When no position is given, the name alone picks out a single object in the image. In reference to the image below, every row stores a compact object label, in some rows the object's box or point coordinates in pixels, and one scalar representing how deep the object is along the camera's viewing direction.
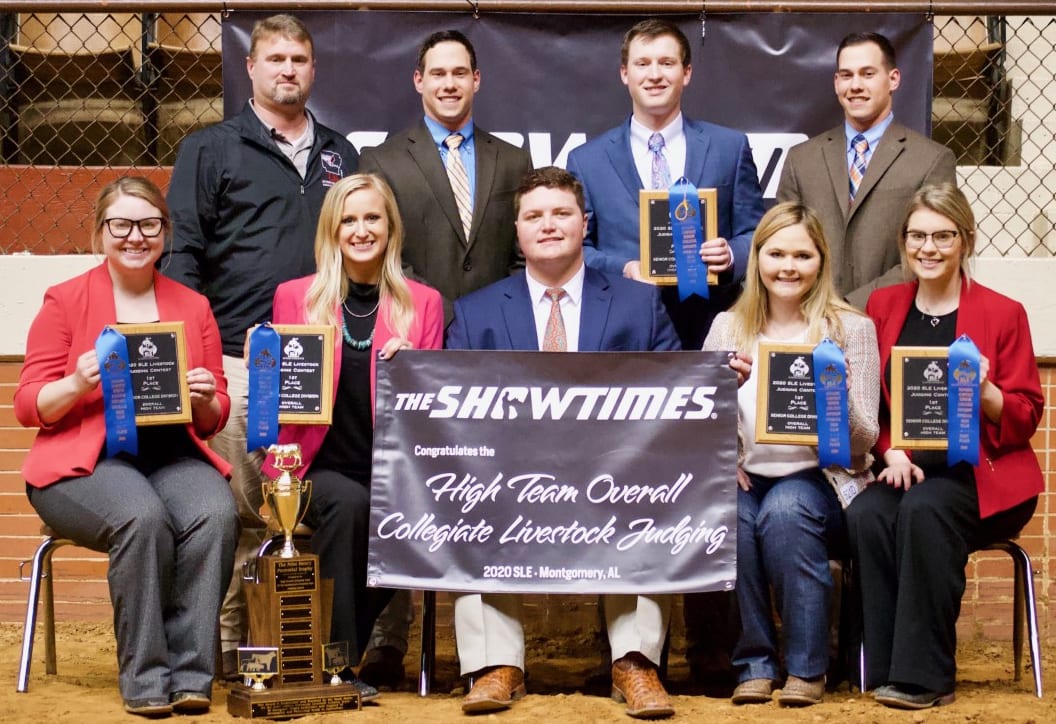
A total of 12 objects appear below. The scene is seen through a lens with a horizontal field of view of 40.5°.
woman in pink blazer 4.48
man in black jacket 5.05
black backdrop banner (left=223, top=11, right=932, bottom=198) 5.59
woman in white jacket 4.35
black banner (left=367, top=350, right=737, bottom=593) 4.38
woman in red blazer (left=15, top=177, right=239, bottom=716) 4.23
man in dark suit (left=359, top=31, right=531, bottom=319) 5.18
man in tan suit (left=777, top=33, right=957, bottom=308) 5.11
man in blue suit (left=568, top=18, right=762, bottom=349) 5.11
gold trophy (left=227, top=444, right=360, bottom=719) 4.18
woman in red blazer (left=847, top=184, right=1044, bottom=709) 4.29
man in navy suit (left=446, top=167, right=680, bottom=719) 4.45
